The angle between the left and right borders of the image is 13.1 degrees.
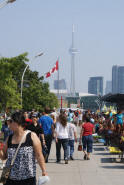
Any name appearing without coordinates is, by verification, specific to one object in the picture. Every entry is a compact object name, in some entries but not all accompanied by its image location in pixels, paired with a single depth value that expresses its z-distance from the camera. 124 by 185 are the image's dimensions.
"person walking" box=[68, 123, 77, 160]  17.08
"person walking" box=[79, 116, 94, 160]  16.74
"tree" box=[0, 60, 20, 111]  43.99
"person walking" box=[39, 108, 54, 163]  15.88
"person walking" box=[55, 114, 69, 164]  15.88
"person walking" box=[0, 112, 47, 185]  6.66
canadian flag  56.04
